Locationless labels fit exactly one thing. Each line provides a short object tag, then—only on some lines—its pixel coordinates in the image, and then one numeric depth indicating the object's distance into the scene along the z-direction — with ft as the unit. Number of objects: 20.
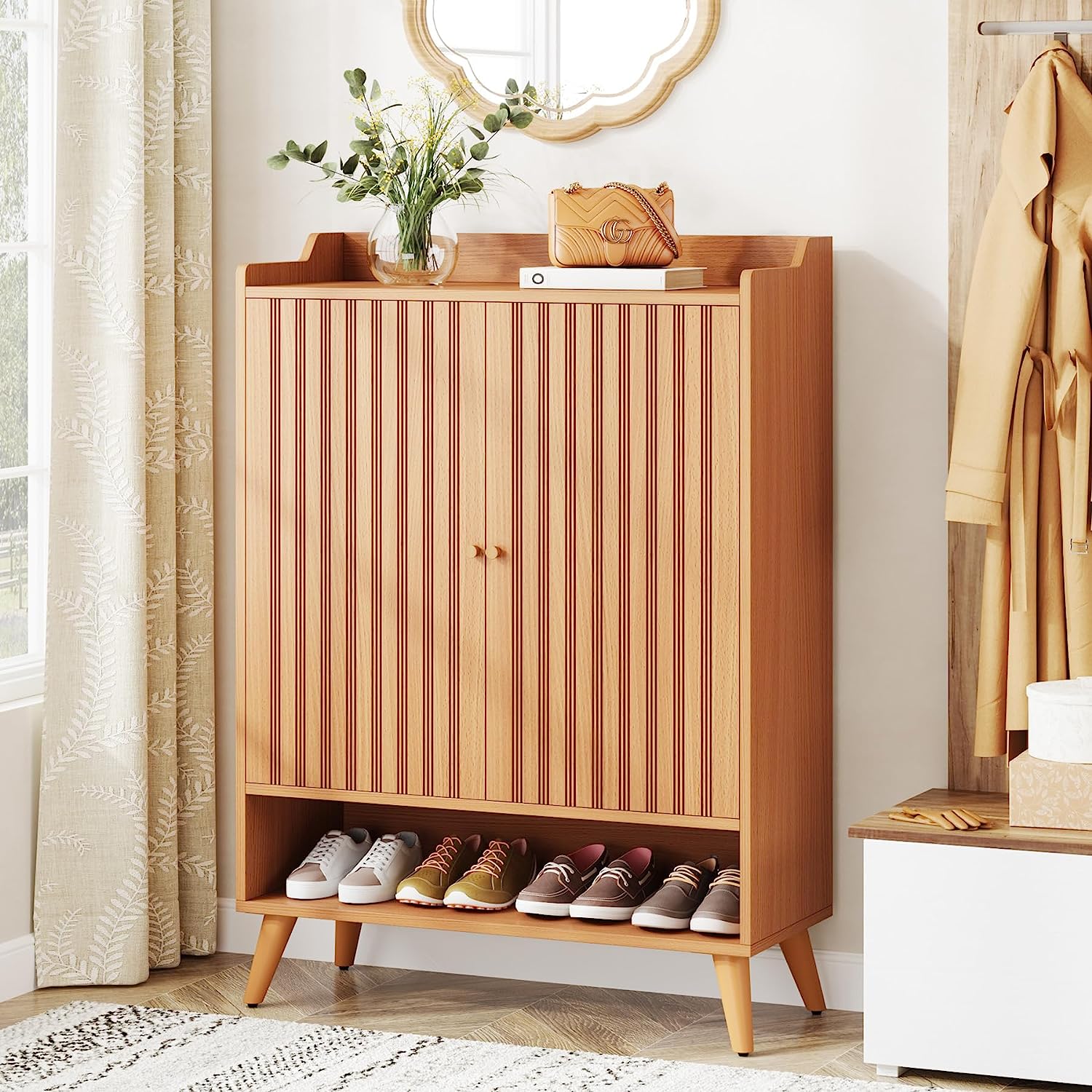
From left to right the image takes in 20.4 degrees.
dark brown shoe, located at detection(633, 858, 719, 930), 16.43
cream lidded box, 15.15
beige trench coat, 16.03
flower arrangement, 17.54
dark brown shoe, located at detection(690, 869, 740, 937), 16.25
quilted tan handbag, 16.56
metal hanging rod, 16.23
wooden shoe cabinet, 15.95
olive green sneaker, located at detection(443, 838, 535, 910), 16.99
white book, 16.37
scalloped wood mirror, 17.93
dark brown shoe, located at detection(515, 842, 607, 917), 16.84
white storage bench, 15.09
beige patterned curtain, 18.11
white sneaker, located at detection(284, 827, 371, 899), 17.59
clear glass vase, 17.51
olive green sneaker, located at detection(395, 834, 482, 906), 17.16
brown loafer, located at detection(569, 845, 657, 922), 16.67
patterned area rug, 15.70
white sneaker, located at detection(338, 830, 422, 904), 17.30
